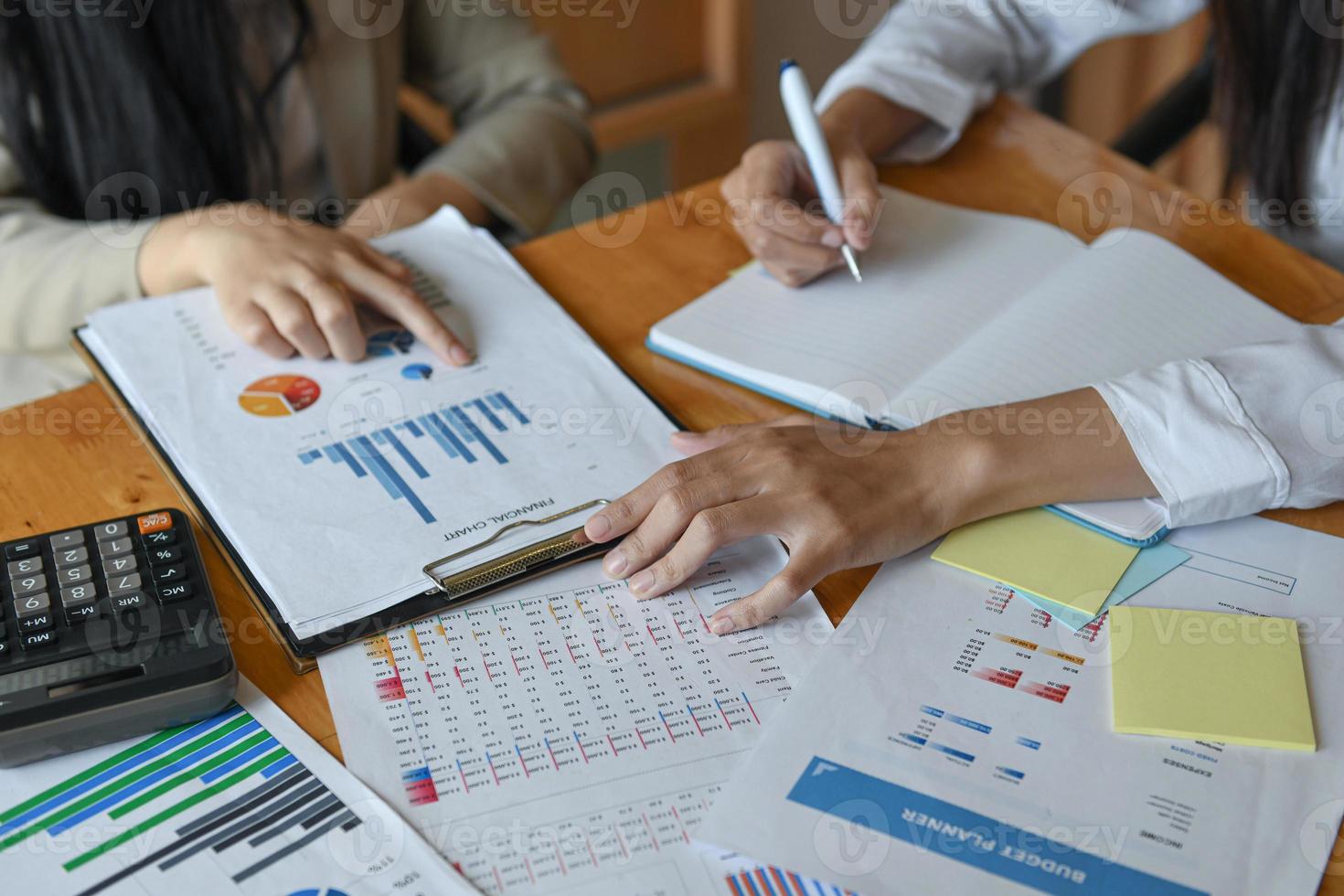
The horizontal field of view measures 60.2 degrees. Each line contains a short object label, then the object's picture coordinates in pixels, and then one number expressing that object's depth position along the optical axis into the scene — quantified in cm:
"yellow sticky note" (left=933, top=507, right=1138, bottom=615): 66
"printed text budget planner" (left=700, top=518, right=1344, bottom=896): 51
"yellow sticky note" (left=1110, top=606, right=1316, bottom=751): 57
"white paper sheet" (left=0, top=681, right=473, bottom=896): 51
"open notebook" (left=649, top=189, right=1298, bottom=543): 81
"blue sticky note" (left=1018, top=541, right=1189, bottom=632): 64
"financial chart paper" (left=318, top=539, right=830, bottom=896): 52
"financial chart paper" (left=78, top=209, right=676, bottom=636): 68
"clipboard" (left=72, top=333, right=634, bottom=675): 62
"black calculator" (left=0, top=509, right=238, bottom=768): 56
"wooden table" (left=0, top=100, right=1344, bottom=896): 71
